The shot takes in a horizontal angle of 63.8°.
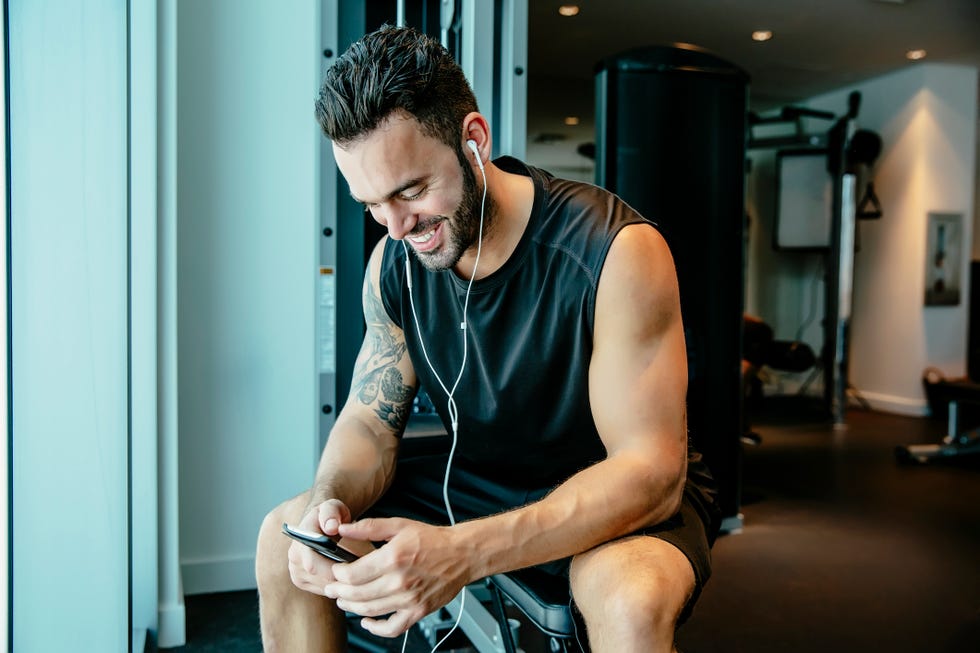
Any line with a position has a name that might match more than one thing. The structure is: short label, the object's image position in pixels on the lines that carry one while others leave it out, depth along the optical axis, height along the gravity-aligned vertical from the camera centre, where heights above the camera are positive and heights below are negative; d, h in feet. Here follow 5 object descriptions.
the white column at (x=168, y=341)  5.95 -0.45
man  3.09 -0.53
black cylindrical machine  7.75 +1.15
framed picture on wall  16.71 +0.81
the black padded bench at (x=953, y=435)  12.01 -2.21
